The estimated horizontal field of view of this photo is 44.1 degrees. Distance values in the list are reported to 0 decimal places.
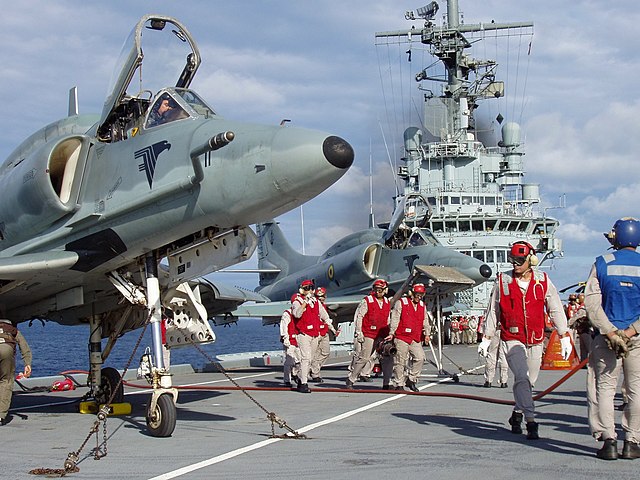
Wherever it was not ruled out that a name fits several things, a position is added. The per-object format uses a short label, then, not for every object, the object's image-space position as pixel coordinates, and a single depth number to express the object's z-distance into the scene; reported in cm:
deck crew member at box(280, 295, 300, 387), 1561
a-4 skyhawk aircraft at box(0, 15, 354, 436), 818
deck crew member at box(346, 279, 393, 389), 1491
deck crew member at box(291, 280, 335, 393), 1436
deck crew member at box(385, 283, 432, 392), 1371
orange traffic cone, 1895
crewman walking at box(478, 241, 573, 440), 785
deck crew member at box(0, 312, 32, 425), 1027
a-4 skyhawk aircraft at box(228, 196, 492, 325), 2400
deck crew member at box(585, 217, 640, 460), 660
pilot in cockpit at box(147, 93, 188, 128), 925
